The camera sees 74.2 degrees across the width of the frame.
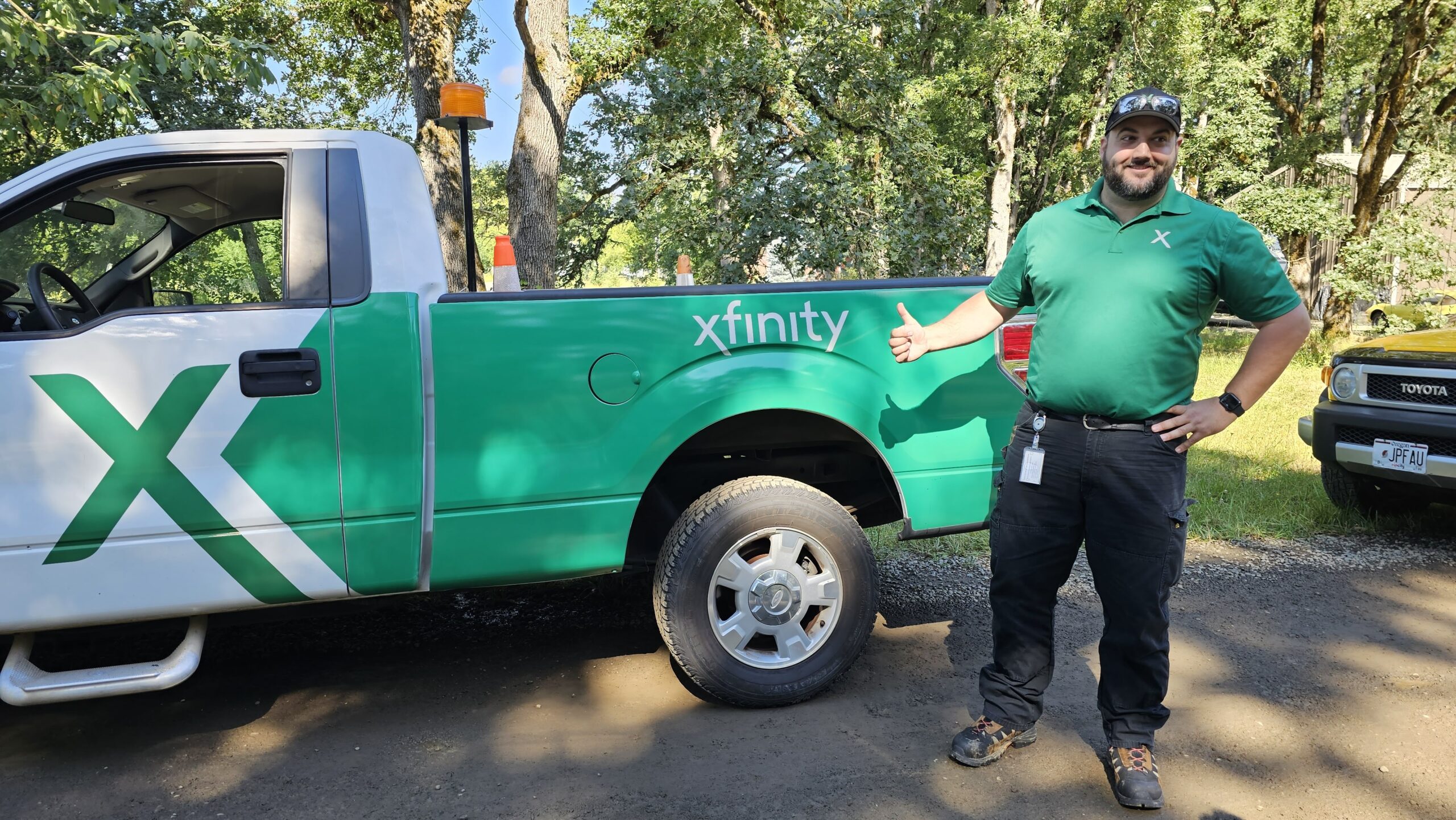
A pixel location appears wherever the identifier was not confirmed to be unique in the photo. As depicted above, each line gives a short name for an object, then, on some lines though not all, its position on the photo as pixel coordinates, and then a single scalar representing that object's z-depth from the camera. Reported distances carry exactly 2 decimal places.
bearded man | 2.63
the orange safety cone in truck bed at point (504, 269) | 4.15
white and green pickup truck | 2.72
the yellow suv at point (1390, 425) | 4.96
